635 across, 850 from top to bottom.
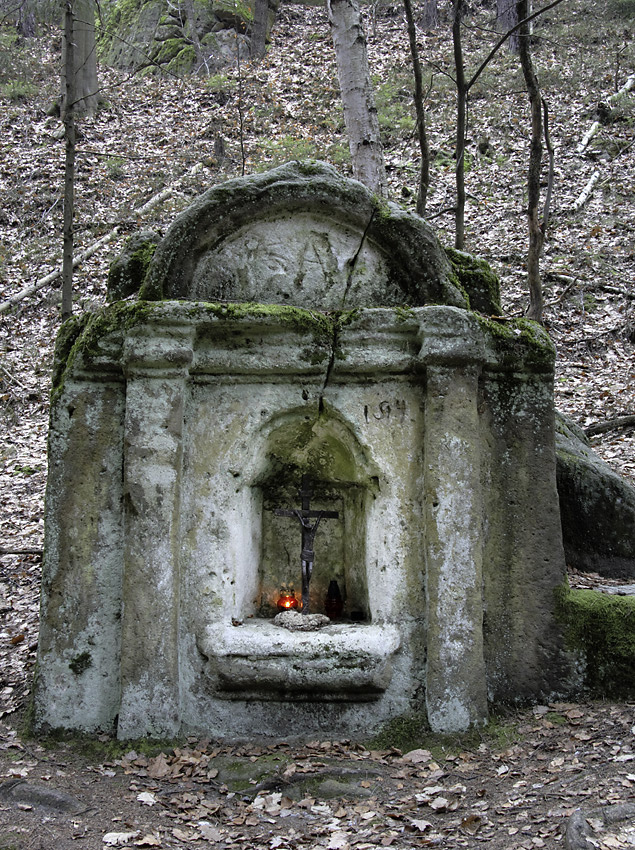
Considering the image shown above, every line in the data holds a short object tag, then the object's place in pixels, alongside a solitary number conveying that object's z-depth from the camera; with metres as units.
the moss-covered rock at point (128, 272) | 4.65
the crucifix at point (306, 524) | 4.51
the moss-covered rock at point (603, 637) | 3.91
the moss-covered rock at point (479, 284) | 4.55
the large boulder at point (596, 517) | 5.42
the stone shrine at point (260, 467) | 3.87
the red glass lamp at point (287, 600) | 4.71
